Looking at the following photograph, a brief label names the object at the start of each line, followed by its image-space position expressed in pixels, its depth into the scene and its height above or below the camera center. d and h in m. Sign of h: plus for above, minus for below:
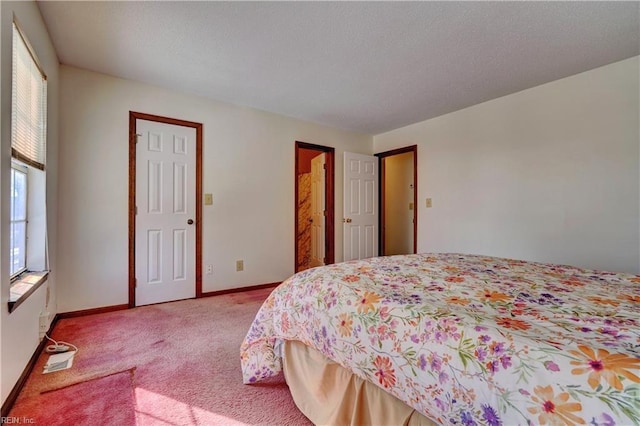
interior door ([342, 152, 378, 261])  4.33 +0.11
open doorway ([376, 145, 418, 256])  5.19 +0.16
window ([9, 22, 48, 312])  1.59 +0.26
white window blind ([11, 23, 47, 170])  1.58 +0.65
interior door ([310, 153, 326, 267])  4.43 +0.06
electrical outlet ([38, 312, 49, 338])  1.90 -0.74
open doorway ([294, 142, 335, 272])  4.24 +0.11
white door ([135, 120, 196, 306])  2.86 +0.01
